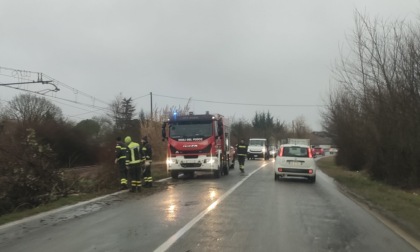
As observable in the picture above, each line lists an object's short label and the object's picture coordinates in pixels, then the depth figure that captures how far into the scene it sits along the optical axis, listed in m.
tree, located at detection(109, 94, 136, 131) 64.48
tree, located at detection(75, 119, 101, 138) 48.42
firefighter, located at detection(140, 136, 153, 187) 17.67
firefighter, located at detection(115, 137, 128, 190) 16.78
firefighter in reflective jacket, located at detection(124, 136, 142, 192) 15.84
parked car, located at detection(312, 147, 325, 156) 96.76
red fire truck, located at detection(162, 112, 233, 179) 21.84
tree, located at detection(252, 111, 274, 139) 118.81
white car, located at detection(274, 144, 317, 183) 20.86
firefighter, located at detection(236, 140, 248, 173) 27.56
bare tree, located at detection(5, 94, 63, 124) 64.01
